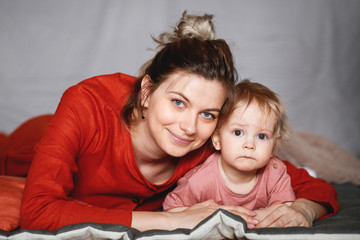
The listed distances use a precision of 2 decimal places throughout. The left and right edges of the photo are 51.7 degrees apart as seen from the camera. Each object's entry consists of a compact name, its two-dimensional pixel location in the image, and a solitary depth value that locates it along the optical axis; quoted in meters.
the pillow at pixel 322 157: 2.12
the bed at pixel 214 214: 1.04
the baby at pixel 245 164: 1.35
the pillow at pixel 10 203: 1.18
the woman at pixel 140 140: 1.16
